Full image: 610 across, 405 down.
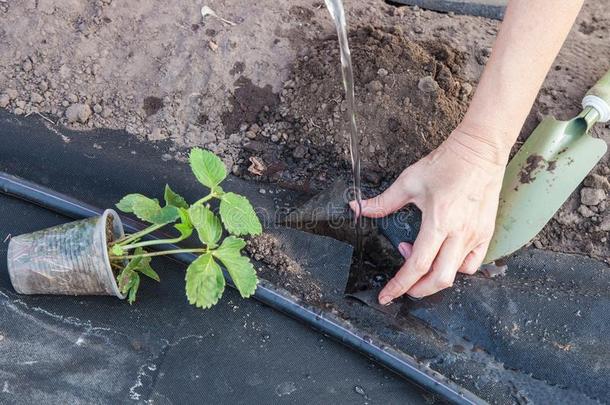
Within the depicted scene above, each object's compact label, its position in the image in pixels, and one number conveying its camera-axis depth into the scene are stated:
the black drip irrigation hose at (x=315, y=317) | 0.89
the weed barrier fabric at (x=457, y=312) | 0.91
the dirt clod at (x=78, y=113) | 1.01
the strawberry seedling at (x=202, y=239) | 0.85
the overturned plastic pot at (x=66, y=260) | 0.87
